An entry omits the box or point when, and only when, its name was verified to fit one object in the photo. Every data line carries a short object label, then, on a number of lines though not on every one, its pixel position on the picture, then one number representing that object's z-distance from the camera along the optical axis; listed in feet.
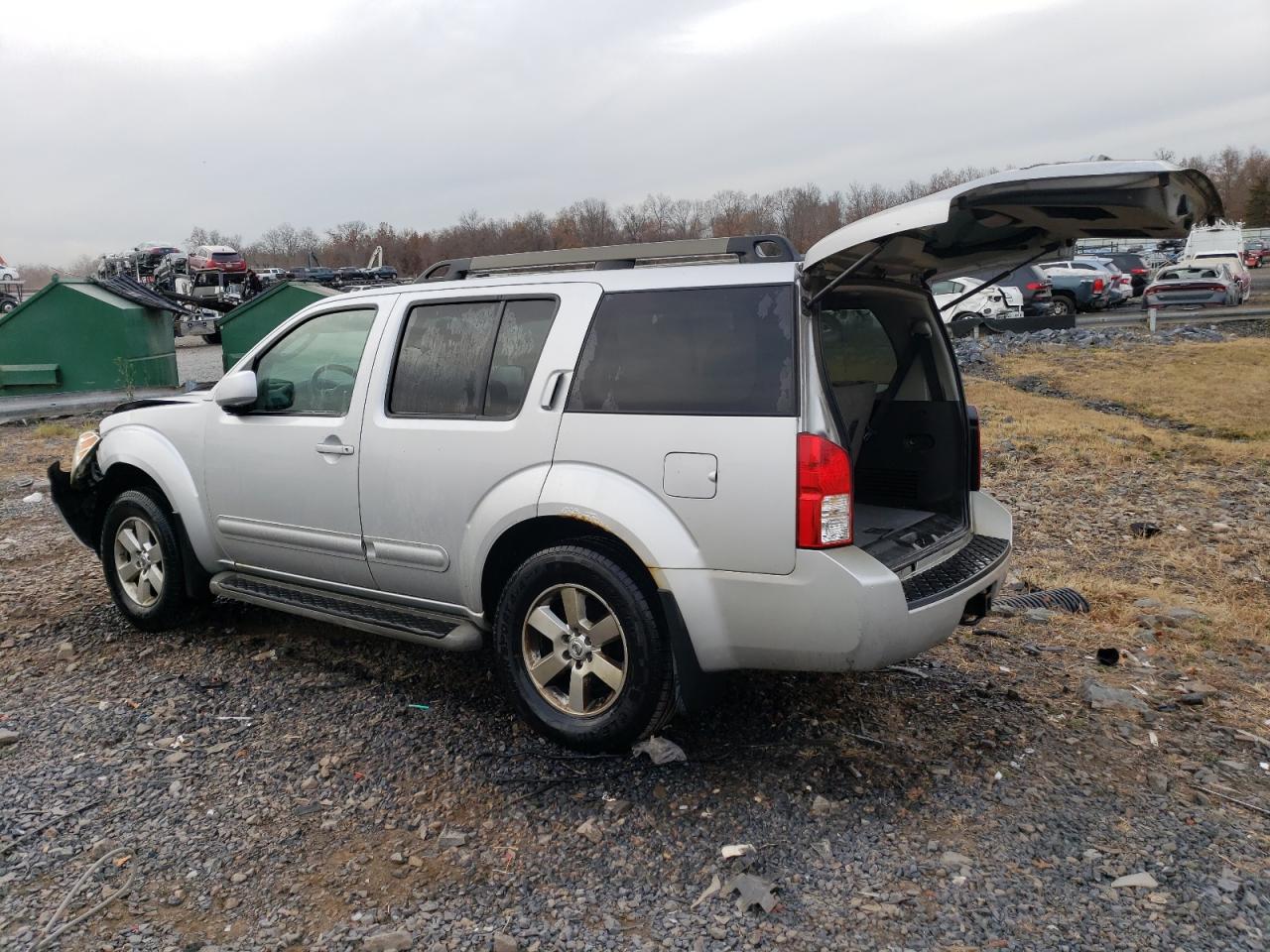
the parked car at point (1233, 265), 93.86
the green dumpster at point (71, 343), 44.70
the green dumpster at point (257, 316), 45.52
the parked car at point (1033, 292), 84.43
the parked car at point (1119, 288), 97.35
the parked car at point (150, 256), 113.80
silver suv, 10.77
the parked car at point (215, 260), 104.12
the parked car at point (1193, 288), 87.97
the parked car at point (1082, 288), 93.41
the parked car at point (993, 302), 78.37
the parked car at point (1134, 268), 116.67
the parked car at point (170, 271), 107.96
